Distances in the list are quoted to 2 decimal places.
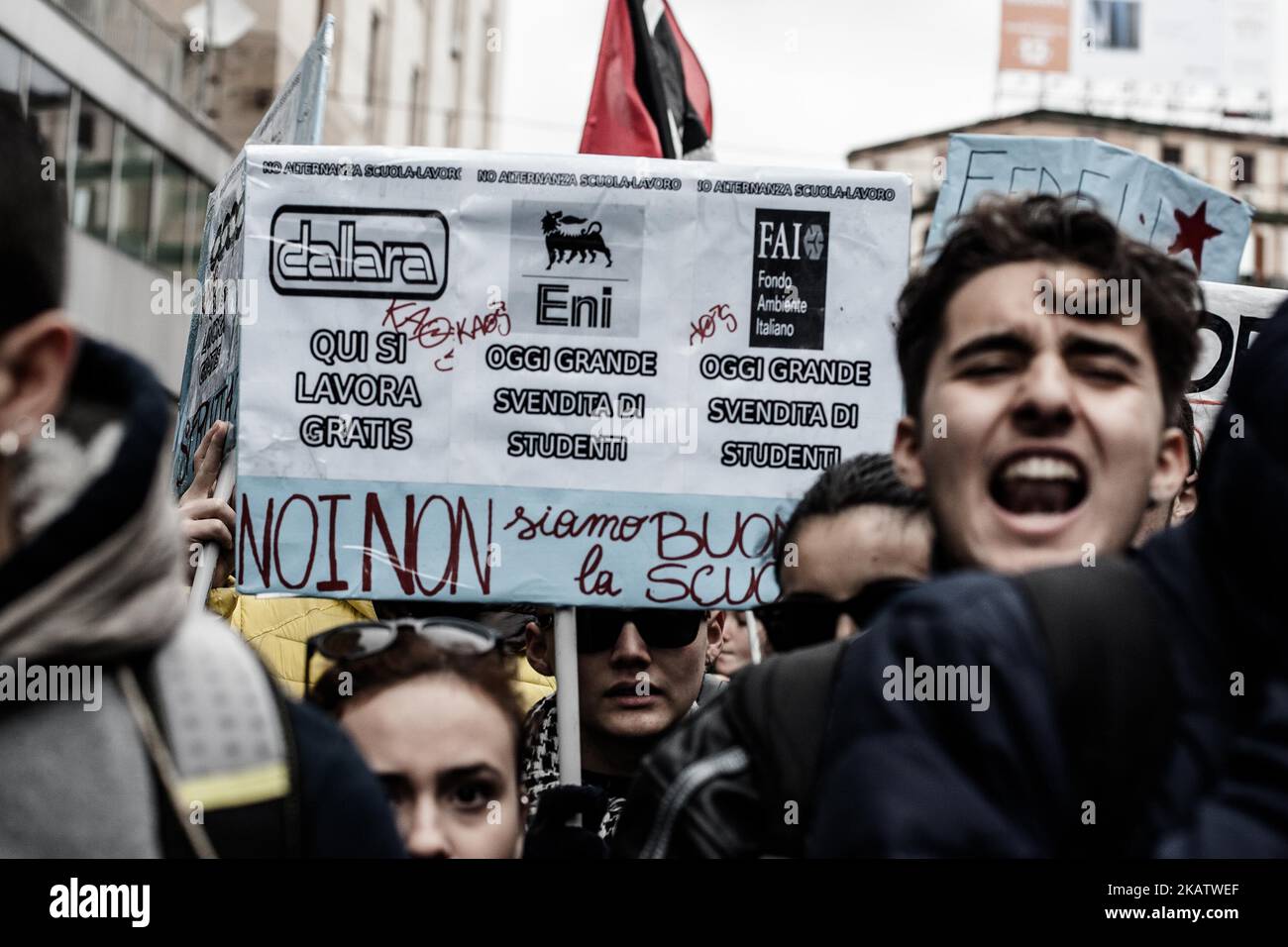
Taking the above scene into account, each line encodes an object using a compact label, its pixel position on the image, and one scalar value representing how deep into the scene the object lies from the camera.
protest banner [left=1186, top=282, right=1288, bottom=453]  4.08
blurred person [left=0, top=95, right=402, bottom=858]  1.51
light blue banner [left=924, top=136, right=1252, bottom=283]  4.38
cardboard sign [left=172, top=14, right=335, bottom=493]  3.84
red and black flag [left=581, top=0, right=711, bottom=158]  4.76
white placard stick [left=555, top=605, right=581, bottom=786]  3.34
